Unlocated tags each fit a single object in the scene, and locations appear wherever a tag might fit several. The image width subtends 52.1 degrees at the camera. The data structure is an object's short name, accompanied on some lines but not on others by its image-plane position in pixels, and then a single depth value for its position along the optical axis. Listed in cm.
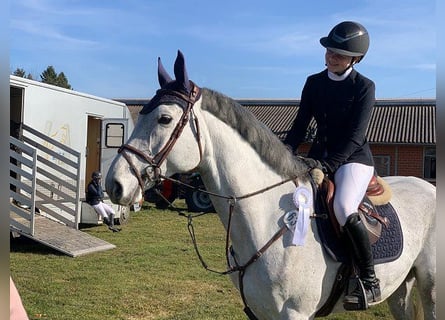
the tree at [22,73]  4020
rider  285
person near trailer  1150
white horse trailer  912
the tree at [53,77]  5085
